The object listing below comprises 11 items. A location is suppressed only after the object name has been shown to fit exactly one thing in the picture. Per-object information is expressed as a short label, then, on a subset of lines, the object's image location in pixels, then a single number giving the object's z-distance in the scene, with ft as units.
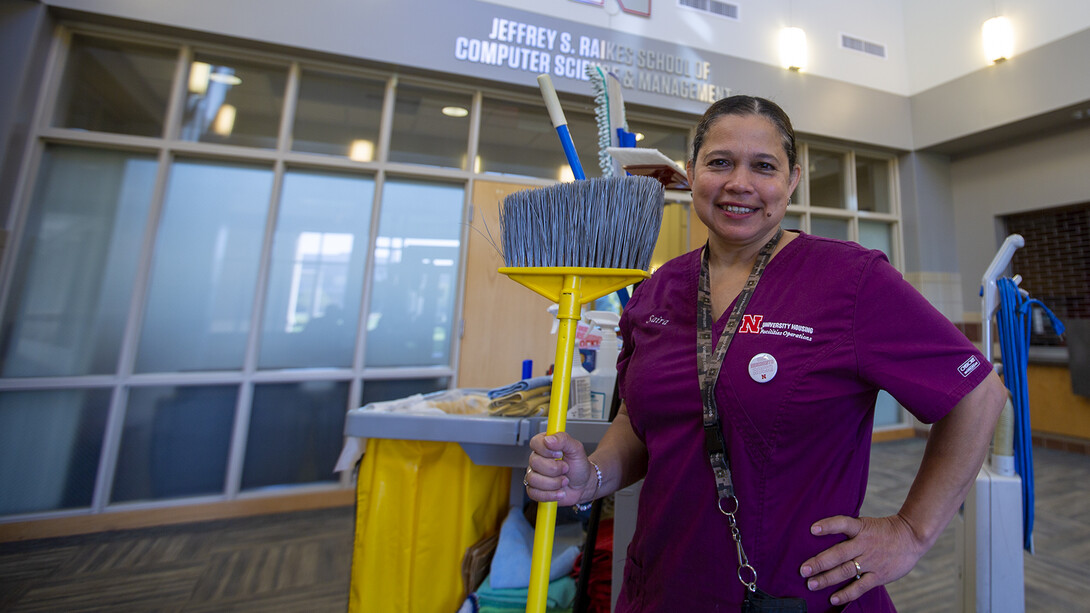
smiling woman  1.86
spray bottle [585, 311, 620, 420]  4.11
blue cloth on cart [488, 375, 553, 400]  4.05
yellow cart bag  3.59
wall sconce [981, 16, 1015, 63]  11.71
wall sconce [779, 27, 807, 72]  12.28
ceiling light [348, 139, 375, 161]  9.67
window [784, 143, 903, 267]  13.35
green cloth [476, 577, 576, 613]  3.53
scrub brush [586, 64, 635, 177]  4.00
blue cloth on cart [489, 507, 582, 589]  3.55
